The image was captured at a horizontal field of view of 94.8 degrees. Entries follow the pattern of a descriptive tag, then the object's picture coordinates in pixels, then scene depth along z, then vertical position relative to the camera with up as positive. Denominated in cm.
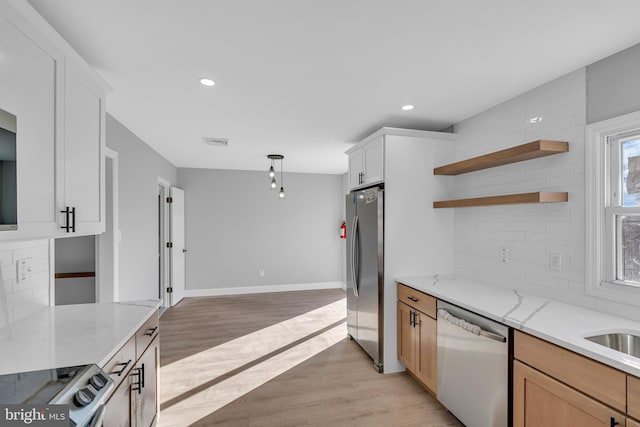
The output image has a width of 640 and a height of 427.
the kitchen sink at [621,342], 151 -65
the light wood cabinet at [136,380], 136 -90
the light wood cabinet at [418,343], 237 -111
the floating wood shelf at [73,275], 293 -60
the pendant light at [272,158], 454 +91
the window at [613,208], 174 +4
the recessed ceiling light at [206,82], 205 +95
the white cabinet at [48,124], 122 +45
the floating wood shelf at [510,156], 197 +44
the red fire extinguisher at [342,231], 599 -32
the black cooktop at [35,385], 94 -58
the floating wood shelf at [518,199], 195 +12
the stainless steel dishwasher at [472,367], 174 -100
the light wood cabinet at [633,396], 114 -71
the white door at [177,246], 487 -52
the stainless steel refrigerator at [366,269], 290 -58
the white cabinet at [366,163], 297 +58
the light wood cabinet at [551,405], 126 -90
